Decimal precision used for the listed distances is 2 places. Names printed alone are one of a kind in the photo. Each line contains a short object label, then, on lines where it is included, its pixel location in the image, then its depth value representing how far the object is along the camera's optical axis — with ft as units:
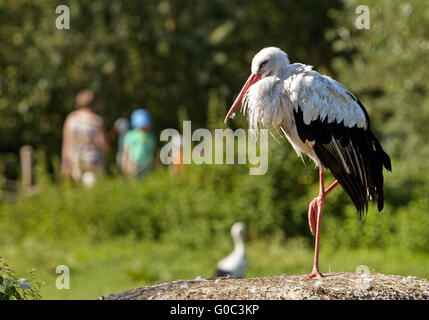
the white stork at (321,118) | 41.27
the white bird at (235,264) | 60.34
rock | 35.12
